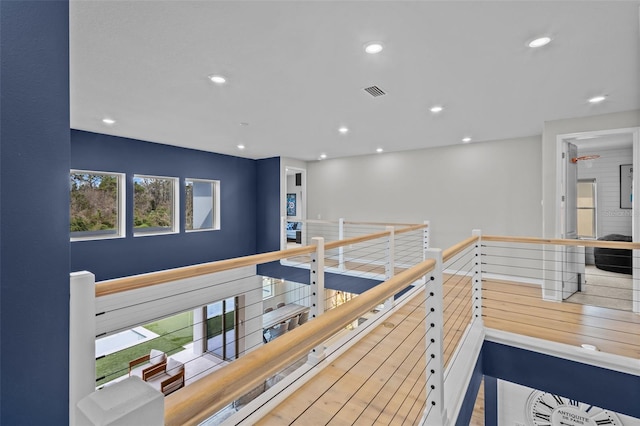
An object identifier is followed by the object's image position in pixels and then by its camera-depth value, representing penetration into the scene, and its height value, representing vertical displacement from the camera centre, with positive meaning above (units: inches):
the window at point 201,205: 238.7 +6.7
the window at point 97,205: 183.9 +5.1
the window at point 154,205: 208.4 +5.7
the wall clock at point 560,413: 150.4 -103.2
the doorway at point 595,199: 146.5 +9.6
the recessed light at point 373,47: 87.1 +48.0
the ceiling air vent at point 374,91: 119.3 +48.7
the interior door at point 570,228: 155.7 -7.8
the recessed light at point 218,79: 107.9 +48.1
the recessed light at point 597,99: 124.8 +47.1
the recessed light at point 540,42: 84.4 +47.9
